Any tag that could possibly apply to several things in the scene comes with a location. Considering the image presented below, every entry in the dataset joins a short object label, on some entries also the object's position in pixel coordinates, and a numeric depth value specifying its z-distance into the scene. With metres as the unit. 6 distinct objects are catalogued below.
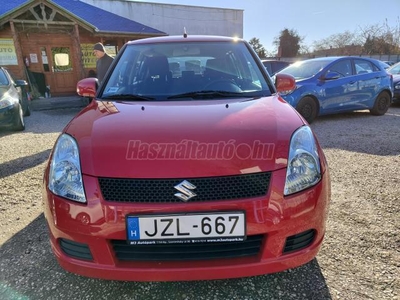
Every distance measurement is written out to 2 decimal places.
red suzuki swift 1.42
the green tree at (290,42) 41.39
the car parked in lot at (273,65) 11.51
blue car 6.33
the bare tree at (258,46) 40.97
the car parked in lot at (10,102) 5.81
